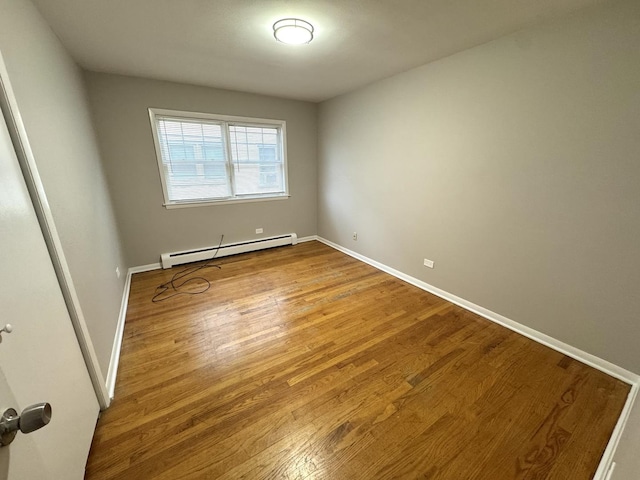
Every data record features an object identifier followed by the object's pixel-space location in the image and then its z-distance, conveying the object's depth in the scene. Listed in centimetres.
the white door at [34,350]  73
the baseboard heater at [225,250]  364
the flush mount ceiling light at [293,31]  183
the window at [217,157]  342
